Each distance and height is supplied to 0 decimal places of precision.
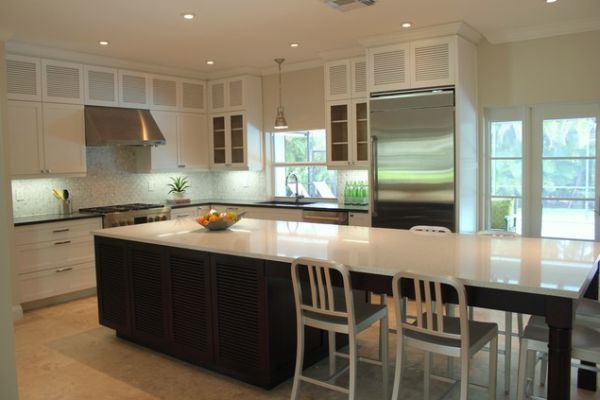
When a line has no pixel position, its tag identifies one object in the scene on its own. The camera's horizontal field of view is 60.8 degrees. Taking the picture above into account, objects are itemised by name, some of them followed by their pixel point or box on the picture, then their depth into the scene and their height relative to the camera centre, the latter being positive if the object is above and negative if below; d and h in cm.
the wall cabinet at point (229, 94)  698 +118
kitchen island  237 -58
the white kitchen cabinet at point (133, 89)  624 +113
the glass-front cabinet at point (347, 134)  602 +51
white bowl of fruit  404 -33
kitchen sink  670 -34
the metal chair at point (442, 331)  235 -79
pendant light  576 +64
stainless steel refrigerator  511 +17
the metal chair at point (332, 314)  271 -79
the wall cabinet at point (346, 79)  591 +115
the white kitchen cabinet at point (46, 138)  525 +47
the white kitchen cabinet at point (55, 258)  510 -79
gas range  571 -38
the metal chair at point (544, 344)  235 -81
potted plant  712 -9
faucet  704 -3
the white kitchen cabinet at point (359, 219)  578 -49
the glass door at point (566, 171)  506 +2
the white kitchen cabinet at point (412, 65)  504 +113
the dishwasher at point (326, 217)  595 -47
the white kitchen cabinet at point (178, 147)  667 +45
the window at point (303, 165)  695 +17
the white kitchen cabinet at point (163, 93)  660 +115
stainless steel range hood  583 +63
